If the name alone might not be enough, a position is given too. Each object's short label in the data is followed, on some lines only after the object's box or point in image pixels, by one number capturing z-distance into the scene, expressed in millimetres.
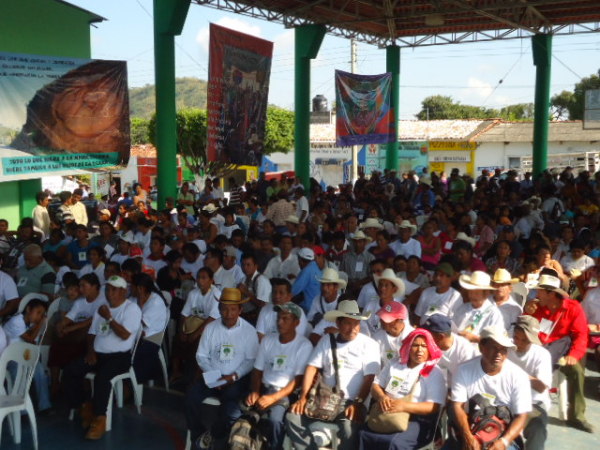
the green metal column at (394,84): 19297
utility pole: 28750
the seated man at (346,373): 4352
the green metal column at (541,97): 17703
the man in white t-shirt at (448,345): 4387
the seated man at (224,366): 4730
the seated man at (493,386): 3908
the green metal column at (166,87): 11648
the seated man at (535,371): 4219
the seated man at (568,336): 5094
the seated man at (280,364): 4613
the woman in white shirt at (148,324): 5660
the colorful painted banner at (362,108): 15164
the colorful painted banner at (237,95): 10969
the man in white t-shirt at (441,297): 5602
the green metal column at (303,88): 15898
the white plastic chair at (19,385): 4777
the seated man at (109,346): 5367
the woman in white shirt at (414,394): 4129
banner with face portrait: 9891
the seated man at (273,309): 5412
